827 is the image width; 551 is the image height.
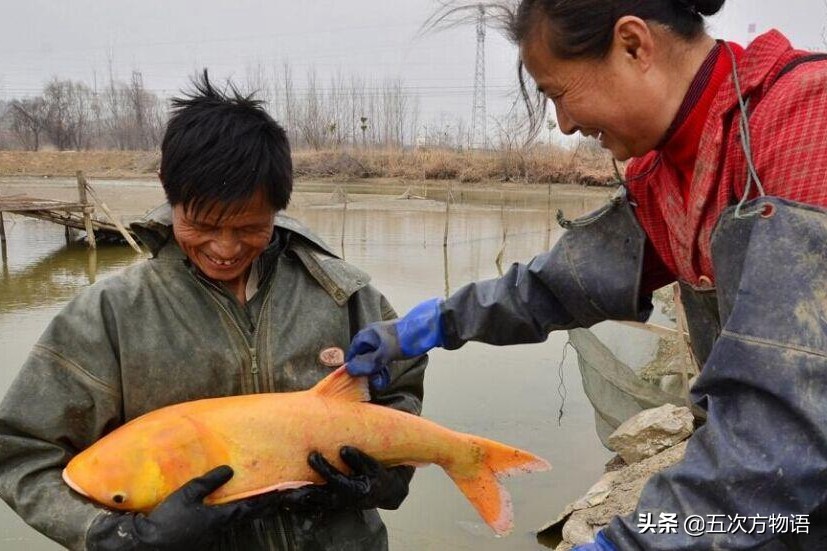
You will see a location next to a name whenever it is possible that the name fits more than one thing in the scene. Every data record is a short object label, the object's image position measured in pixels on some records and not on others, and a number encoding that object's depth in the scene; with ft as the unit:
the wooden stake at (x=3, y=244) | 60.90
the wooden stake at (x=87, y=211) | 62.10
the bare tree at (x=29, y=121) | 225.87
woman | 3.85
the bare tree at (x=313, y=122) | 192.88
